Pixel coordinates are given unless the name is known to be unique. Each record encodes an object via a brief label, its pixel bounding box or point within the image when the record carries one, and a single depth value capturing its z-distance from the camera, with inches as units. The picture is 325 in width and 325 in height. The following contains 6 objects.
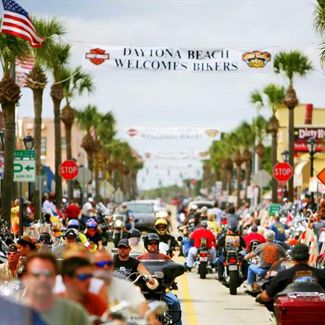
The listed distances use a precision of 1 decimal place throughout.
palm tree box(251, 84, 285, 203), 3038.9
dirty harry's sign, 4025.6
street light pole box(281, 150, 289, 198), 2660.4
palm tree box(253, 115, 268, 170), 4077.3
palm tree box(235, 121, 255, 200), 4645.7
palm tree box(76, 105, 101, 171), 3732.8
